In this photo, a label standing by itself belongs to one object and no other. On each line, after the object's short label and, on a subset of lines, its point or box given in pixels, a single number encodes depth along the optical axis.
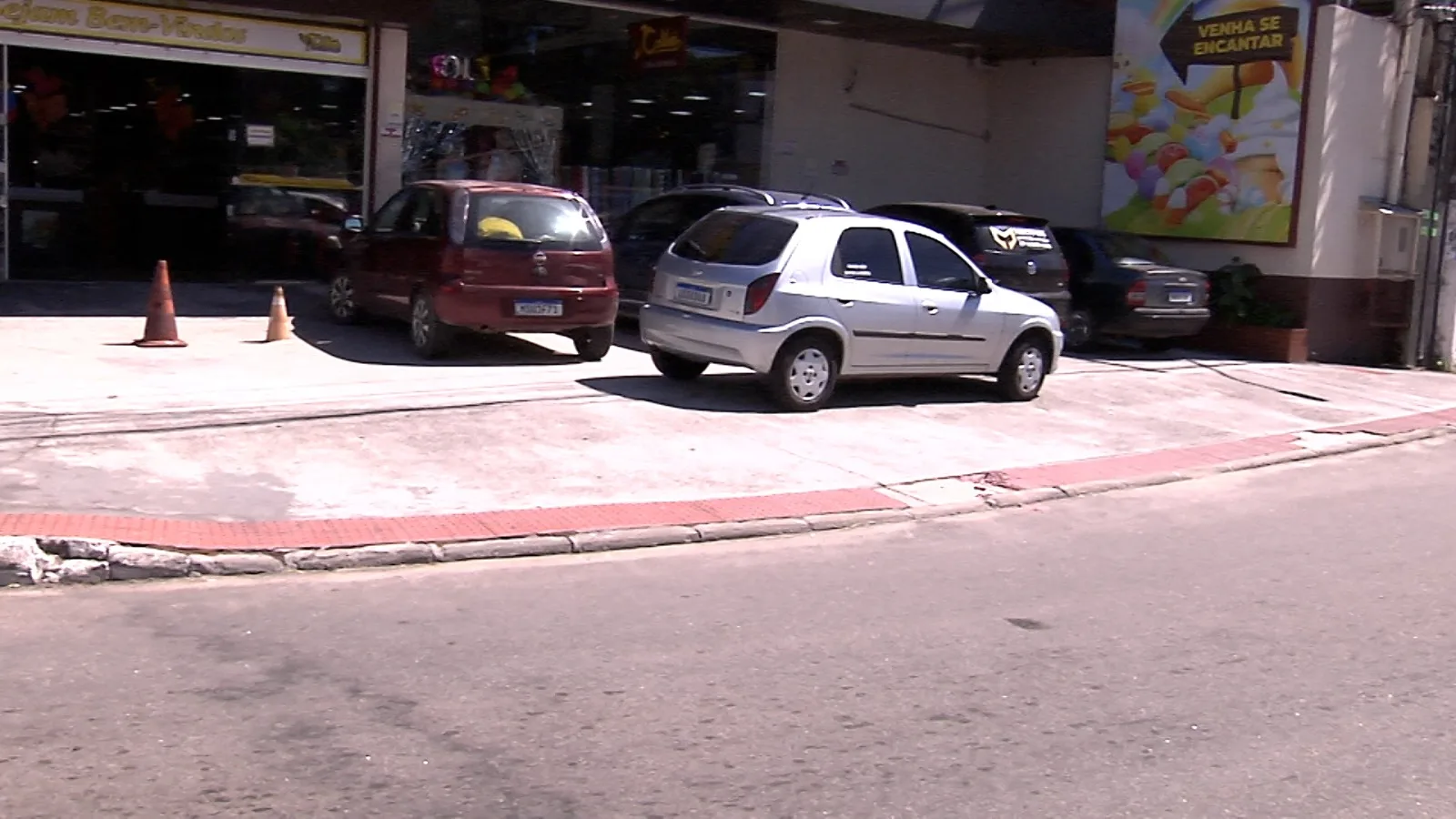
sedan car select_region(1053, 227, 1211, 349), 17.70
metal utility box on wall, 19.36
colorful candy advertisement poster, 18.95
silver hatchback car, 12.09
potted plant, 18.97
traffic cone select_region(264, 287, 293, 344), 13.95
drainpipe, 19.56
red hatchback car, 12.96
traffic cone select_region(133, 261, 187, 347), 13.16
